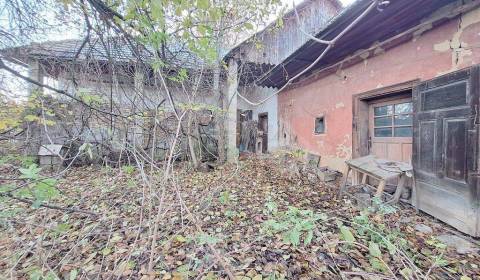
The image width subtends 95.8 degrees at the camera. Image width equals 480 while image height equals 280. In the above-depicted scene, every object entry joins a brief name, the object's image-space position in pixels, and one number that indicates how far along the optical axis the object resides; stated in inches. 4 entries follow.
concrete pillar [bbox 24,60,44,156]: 197.2
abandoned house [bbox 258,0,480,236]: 98.3
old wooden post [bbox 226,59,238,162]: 232.1
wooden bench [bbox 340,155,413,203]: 120.3
